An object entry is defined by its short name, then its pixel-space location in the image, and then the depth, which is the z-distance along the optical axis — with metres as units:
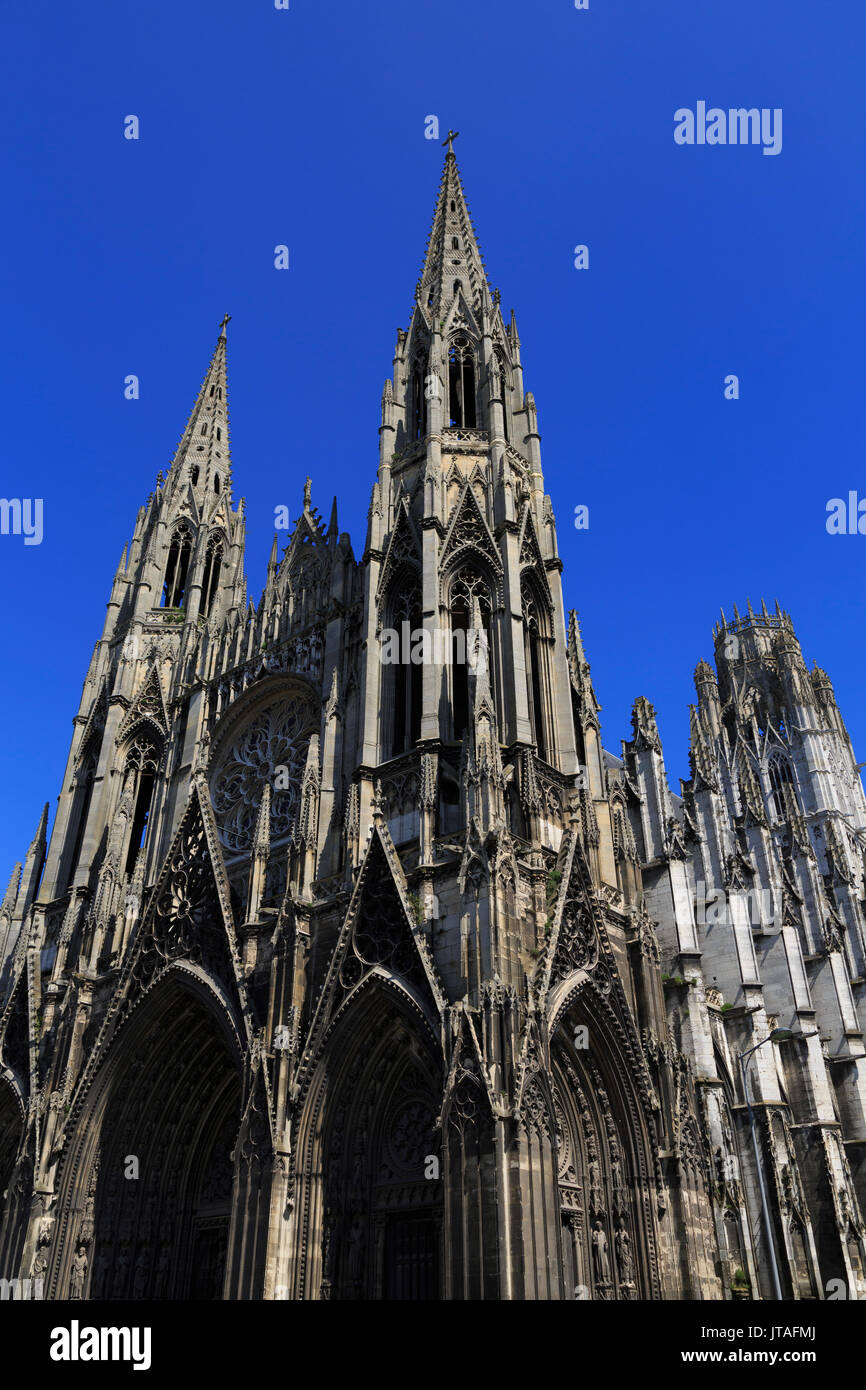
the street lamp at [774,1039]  21.93
